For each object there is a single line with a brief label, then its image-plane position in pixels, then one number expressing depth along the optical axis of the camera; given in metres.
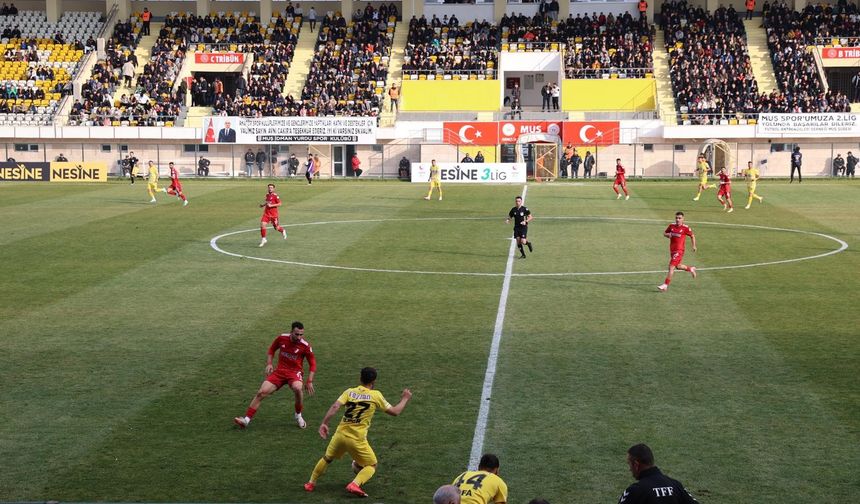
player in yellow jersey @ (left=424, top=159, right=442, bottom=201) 48.53
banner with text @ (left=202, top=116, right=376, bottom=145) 69.25
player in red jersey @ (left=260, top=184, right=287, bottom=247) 32.20
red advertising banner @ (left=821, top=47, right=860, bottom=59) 74.88
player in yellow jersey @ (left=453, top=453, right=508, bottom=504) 9.33
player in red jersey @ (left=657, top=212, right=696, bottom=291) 25.03
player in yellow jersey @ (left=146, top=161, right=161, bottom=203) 47.78
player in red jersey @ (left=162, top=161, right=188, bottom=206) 45.66
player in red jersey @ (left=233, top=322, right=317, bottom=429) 14.34
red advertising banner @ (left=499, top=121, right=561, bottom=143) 69.62
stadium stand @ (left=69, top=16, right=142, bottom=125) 72.38
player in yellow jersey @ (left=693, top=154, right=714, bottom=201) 49.38
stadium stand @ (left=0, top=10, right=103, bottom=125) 73.12
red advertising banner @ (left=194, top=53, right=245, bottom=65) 79.12
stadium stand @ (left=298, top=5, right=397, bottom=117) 72.50
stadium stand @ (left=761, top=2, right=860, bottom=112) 69.38
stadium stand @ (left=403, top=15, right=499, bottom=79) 76.62
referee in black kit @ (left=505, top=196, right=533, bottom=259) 29.50
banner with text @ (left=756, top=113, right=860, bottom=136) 67.06
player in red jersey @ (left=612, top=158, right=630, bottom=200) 48.95
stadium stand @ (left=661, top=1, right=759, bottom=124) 69.88
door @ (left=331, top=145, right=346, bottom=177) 71.00
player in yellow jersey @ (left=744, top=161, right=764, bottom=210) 43.59
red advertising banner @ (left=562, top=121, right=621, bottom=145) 69.38
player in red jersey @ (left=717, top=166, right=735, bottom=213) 43.09
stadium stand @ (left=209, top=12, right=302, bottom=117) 72.12
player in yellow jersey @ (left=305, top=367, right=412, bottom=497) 12.12
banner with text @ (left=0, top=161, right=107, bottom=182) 64.38
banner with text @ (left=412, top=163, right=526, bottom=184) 61.84
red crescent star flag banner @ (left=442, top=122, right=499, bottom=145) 69.94
